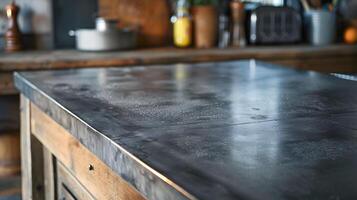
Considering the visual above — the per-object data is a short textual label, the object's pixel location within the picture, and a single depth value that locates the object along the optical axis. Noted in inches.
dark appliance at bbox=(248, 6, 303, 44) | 122.6
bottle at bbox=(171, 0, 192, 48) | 118.0
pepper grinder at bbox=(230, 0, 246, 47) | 122.2
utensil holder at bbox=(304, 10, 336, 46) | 125.2
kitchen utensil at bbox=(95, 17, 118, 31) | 108.6
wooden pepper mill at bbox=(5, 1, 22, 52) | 105.9
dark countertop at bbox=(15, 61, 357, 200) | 26.9
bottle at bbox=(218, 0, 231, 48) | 121.4
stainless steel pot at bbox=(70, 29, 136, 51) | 107.7
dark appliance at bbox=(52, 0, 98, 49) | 115.3
